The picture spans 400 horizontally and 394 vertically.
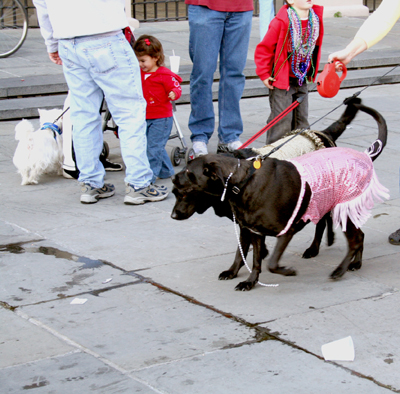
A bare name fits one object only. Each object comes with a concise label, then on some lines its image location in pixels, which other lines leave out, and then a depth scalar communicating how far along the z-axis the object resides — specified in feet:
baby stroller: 21.63
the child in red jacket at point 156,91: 19.44
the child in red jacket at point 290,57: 19.21
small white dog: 19.86
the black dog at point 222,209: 12.34
